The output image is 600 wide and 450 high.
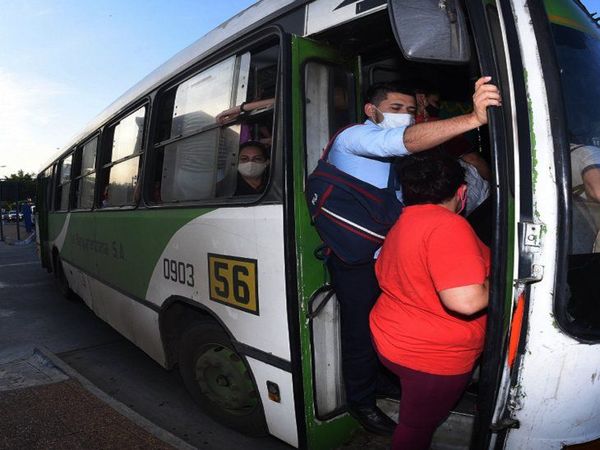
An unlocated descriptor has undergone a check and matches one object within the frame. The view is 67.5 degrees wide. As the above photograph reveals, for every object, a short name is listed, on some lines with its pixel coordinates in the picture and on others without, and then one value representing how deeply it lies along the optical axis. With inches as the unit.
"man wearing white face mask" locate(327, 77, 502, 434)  78.1
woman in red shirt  67.3
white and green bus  64.1
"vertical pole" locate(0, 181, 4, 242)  717.0
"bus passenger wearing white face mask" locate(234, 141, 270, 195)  95.7
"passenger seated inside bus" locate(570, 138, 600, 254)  64.9
